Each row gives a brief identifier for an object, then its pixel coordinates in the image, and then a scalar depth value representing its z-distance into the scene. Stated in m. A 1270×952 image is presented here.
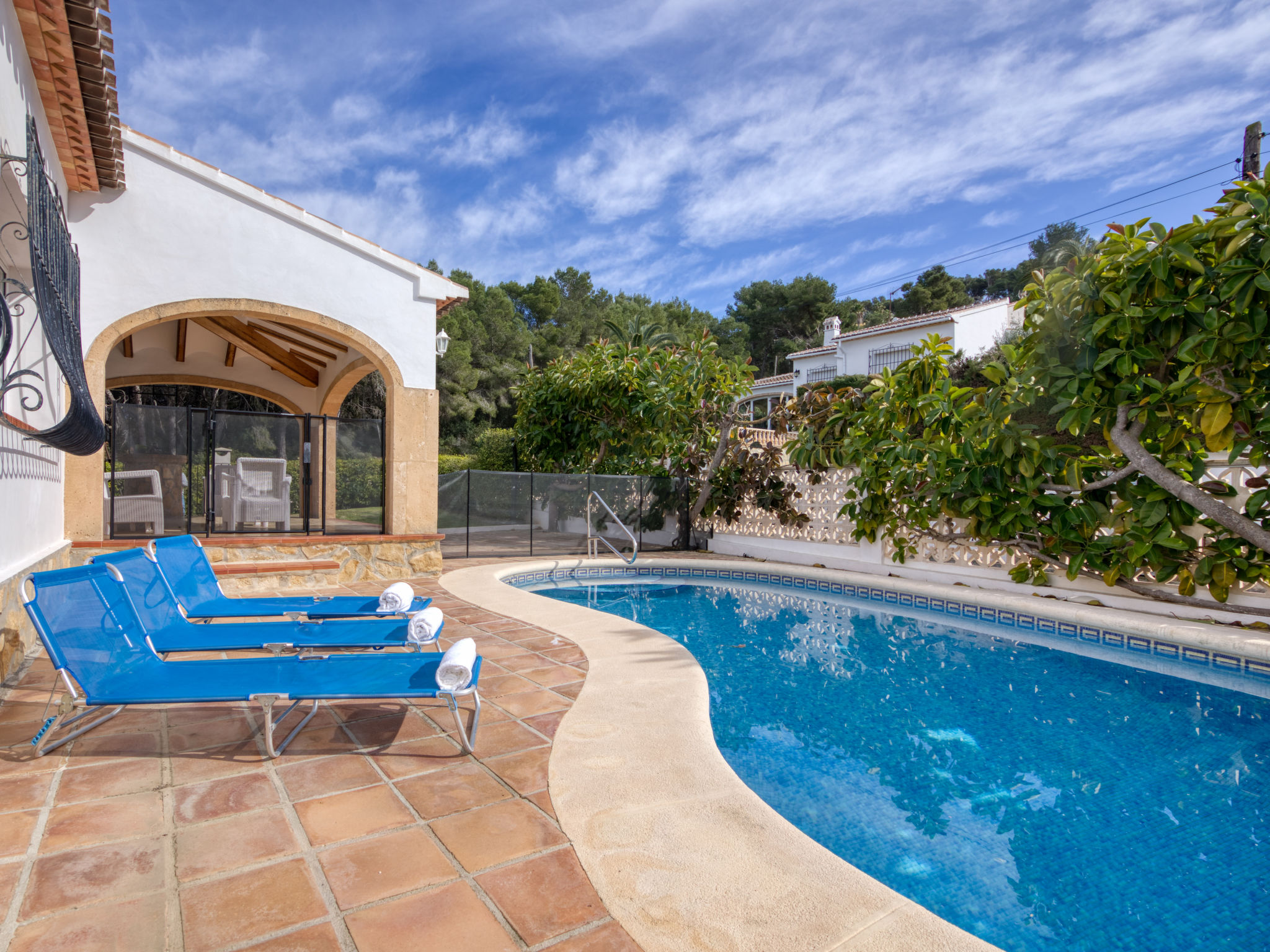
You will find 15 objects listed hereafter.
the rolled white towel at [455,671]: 3.24
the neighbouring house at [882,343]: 28.56
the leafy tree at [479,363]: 26.14
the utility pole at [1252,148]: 16.17
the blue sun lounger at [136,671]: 3.07
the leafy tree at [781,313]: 43.72
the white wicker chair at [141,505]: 7.63
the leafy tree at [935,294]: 42.41
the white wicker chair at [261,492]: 8.16
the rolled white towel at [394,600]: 4.91
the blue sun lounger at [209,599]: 4.84
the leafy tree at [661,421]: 12.44
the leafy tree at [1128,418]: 6.13
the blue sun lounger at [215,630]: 4.04
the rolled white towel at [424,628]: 4.12
